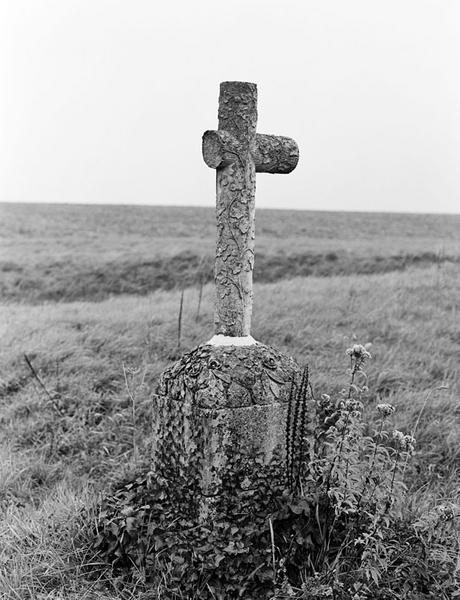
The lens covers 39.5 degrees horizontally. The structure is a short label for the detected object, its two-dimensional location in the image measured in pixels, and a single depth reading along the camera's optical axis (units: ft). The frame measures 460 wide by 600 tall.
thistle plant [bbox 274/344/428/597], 9.86
